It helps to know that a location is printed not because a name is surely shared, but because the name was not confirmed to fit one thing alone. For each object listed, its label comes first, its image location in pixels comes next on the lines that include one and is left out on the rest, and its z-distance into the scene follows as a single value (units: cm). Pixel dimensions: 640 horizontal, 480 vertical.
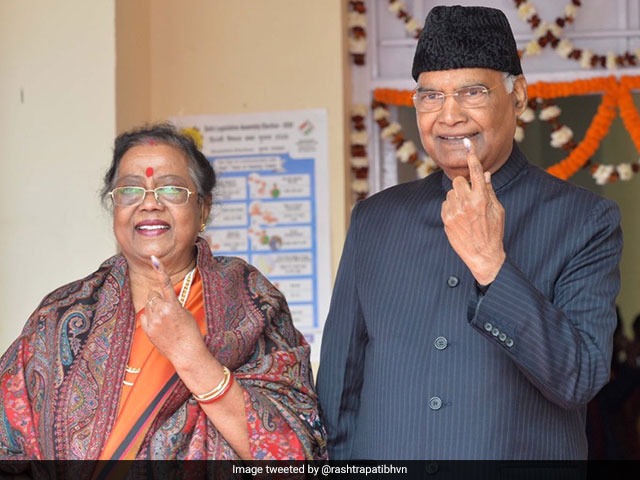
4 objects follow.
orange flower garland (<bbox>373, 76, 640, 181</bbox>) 581
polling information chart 572
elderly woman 286
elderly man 257
